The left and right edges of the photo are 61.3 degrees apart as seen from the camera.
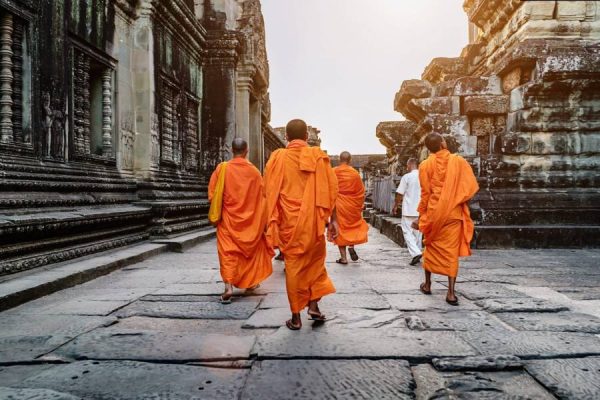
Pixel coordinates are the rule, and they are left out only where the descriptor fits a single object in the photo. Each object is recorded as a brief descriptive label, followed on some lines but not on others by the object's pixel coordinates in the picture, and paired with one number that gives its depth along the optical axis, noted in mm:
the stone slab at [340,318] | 3436
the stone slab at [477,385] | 2260
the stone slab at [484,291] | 4316
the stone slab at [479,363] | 2580
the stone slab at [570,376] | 2260
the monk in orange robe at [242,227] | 4473
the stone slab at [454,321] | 3338
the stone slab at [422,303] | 3951
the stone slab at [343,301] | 4012
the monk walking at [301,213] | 3449
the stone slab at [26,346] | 2707
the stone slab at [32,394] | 2189
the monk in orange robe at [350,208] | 6855
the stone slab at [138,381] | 2270
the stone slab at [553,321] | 3301
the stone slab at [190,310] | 3716
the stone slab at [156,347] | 2752
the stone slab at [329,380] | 2260
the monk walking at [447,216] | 4271
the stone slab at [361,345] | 2781
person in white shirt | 6726
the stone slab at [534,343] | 2803
